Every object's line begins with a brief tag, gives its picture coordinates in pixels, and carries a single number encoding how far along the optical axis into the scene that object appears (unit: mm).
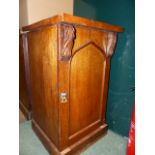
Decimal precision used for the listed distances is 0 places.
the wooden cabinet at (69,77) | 1151
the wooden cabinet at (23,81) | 1926
